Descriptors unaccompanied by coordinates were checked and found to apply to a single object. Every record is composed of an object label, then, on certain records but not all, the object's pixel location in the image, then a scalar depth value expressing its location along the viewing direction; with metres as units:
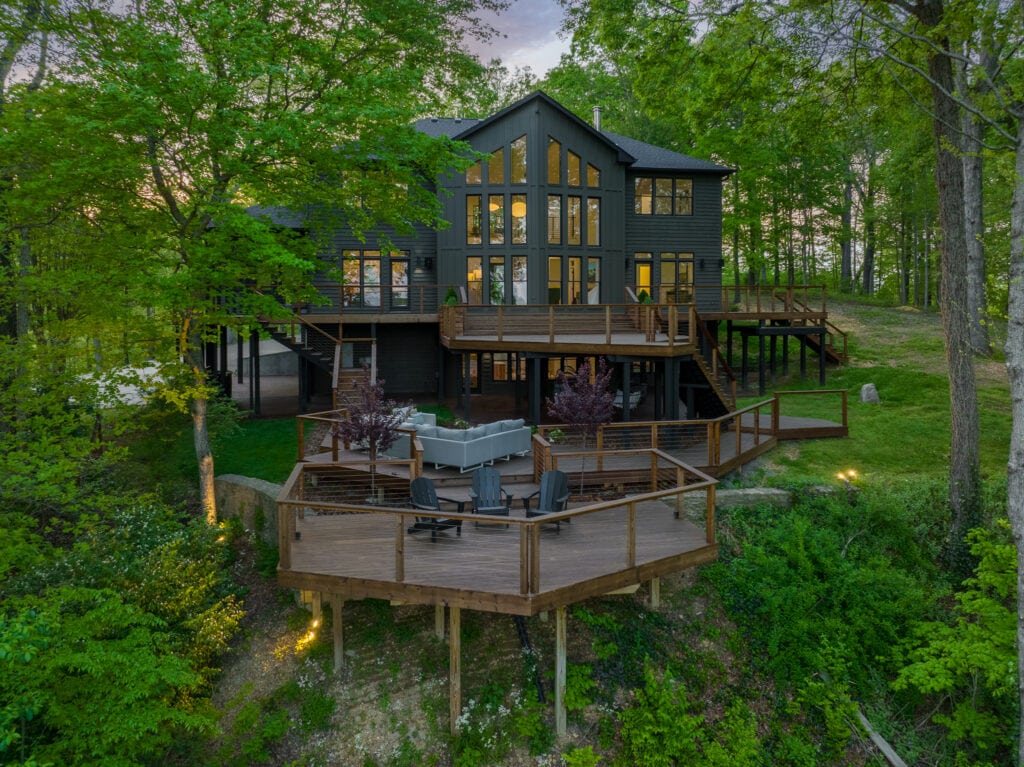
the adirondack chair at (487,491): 8.39
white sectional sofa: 10.88
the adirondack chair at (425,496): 7.88
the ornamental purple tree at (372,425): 10.07
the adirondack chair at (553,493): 8.06
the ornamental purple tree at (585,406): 10.86
